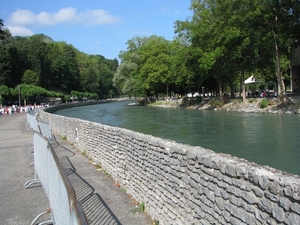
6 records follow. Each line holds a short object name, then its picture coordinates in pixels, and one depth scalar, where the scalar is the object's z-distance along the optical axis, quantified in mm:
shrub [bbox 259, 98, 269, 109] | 37438
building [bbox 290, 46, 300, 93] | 44991
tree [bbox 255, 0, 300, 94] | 36188
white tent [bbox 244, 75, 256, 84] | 62031
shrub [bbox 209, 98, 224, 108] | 46066
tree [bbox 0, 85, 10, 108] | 69462
